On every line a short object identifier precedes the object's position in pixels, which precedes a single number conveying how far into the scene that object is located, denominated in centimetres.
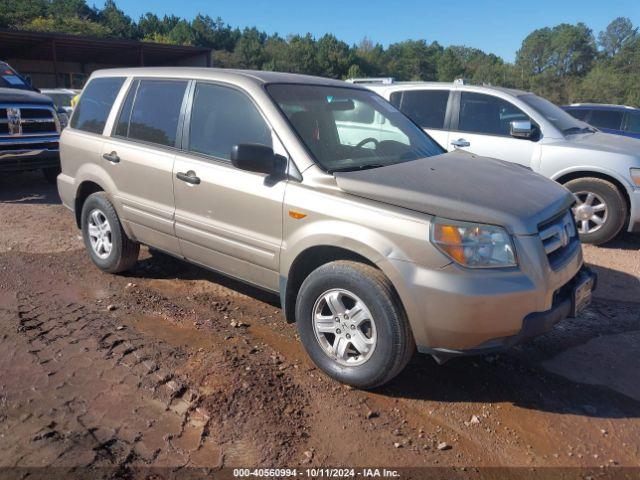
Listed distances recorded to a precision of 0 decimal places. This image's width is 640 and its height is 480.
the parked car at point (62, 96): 1568
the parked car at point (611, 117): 1045
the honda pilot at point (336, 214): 290
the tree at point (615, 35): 9194
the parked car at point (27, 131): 814
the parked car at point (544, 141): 627
